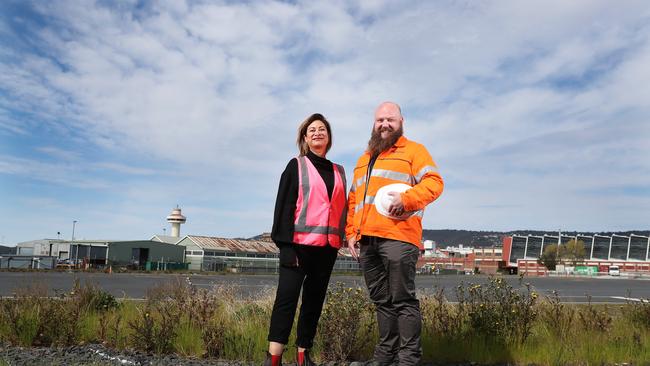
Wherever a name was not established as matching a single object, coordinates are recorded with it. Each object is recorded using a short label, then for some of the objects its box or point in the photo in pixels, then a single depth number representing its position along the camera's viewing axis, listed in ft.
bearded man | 11.49
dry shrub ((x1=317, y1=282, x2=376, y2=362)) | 14.87
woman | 12.39
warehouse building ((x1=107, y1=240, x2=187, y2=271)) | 152.97
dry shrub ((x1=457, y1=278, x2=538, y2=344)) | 16.92
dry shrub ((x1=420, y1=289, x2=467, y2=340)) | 17.33
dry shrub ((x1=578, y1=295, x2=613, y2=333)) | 18.85
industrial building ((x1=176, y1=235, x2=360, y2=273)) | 144.69
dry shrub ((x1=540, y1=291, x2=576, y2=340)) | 18.05
